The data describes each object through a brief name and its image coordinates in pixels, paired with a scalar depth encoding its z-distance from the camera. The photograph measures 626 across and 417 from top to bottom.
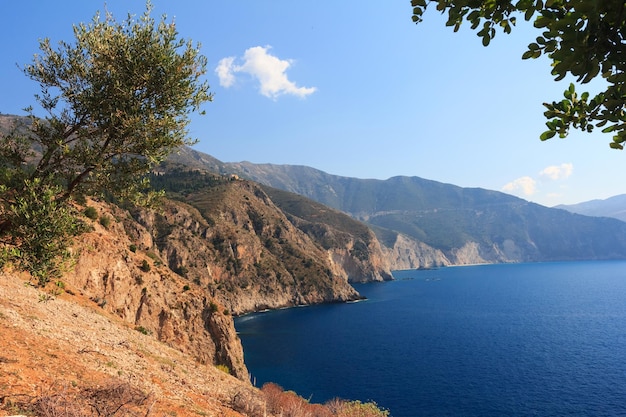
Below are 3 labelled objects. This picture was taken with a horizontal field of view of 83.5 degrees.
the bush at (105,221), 57.00
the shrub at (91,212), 51.72
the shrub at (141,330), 34.64
